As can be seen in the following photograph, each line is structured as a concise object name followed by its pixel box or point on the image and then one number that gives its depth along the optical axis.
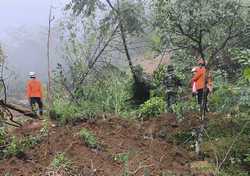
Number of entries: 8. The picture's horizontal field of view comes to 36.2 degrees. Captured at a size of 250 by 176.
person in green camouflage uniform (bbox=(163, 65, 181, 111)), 10.05
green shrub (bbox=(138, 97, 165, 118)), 9.89
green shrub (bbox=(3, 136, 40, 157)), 6.42
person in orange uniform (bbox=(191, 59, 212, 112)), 8.23
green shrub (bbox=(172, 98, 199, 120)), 9.02
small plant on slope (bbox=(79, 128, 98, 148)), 7.02
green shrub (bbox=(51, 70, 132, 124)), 9.10
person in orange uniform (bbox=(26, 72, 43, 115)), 10.51
